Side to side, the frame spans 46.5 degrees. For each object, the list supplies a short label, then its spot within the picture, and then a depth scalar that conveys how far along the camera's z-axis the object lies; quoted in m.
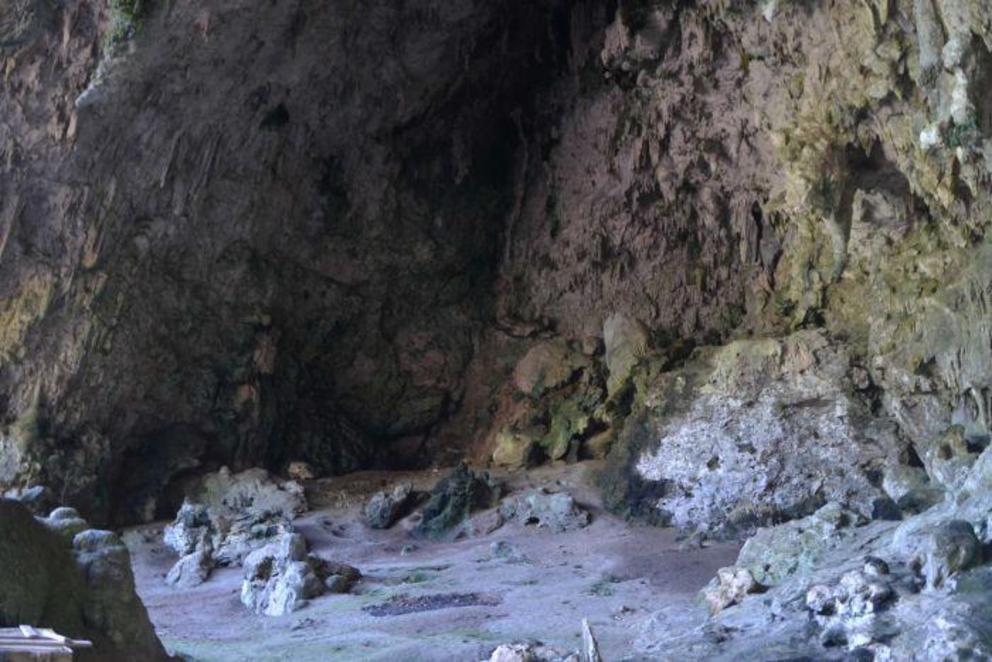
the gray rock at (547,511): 20.00
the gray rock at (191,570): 18.34
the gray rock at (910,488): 15.69
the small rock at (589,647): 10.55
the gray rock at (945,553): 11.01
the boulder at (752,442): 18.95
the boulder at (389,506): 20.94
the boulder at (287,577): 16.41
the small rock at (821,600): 11.29
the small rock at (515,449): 23.28
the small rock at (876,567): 11.45
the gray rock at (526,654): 11.78
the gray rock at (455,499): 20.67
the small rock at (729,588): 12.95
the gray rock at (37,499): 13.31
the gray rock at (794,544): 13.57
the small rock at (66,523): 10.64
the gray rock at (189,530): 19.83
